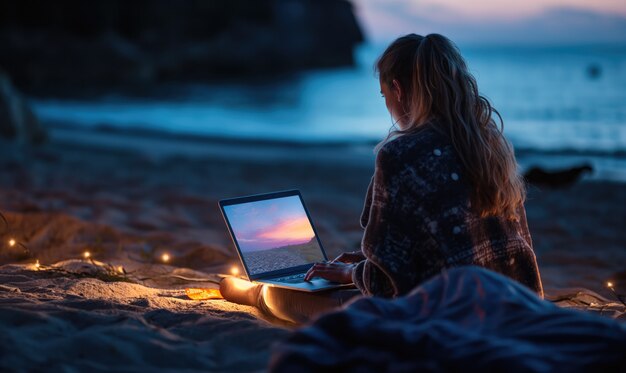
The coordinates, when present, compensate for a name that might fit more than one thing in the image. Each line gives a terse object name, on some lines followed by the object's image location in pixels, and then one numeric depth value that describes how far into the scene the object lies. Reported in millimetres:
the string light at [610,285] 4152
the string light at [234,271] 4317
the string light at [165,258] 4668
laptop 3420
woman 2615
